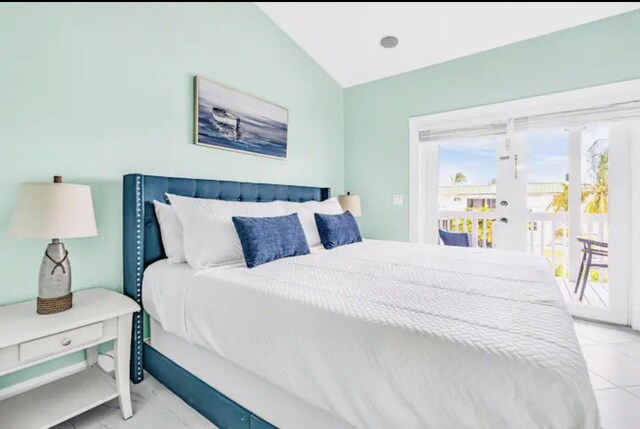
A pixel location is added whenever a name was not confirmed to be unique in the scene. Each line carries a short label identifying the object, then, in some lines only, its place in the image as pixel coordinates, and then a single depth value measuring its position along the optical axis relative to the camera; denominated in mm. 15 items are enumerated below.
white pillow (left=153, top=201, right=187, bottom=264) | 1937
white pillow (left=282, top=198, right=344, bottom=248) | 2602
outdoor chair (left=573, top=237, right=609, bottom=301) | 2826
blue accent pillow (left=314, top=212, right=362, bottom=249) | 2588
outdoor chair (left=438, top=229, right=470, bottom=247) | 3426
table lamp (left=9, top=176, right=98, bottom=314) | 1370
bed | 783
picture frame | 2439
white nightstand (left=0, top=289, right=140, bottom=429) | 1260
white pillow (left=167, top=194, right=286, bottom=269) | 1822
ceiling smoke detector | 3029
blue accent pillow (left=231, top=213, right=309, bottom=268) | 1863
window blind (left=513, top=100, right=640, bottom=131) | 2594
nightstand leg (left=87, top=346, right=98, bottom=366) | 1852
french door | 2734
